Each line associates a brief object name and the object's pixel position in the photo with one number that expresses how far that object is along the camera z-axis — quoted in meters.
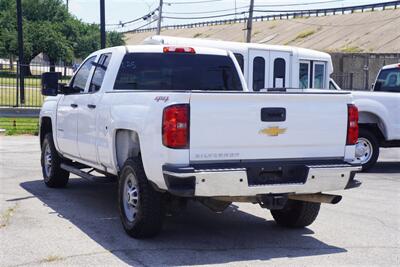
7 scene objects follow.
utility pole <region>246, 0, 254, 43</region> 38.40
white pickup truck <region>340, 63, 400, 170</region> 12.50
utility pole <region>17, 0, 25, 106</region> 23.30
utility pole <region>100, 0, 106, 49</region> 22.86
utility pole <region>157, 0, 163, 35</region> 56.53
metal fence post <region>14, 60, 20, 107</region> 22.23
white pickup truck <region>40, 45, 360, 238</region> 6.10
